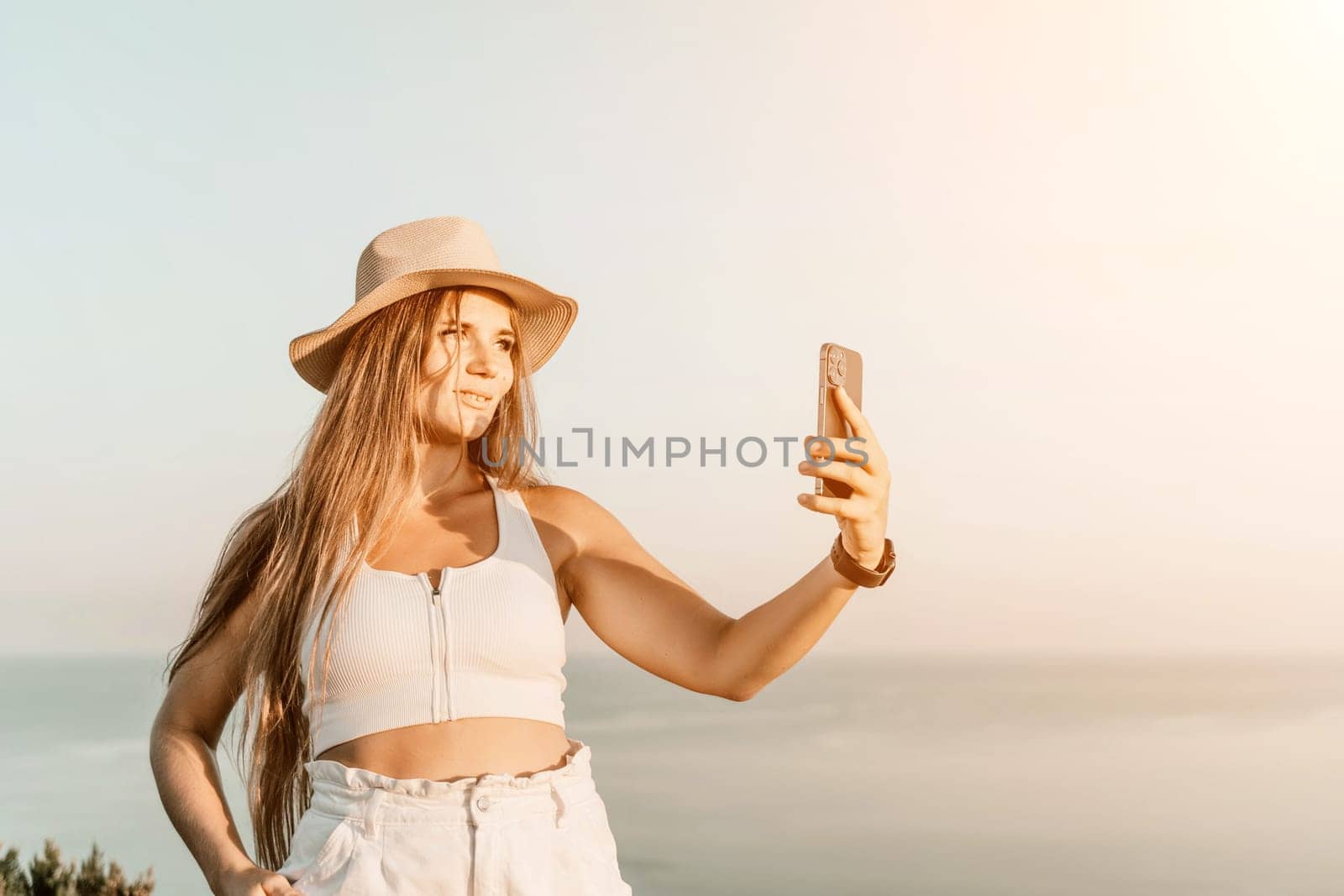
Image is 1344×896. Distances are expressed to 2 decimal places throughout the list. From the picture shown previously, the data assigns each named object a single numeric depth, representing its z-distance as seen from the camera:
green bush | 4.54
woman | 1.95
